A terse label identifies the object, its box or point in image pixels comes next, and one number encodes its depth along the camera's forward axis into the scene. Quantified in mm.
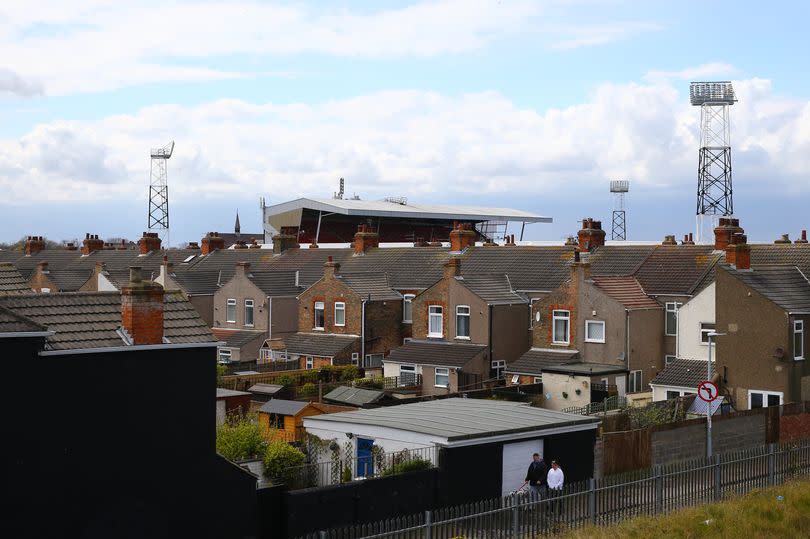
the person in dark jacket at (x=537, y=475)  24781
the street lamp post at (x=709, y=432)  30689
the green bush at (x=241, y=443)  26391
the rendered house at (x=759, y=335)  38469
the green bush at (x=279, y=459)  25219
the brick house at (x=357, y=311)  53281
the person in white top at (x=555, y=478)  24250
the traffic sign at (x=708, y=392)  29192
